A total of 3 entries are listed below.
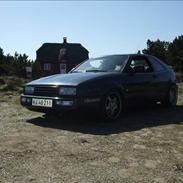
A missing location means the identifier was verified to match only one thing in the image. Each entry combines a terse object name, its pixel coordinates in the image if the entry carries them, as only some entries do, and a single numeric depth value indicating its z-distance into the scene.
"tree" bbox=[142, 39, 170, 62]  36.12
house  42.65
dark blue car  4.59
